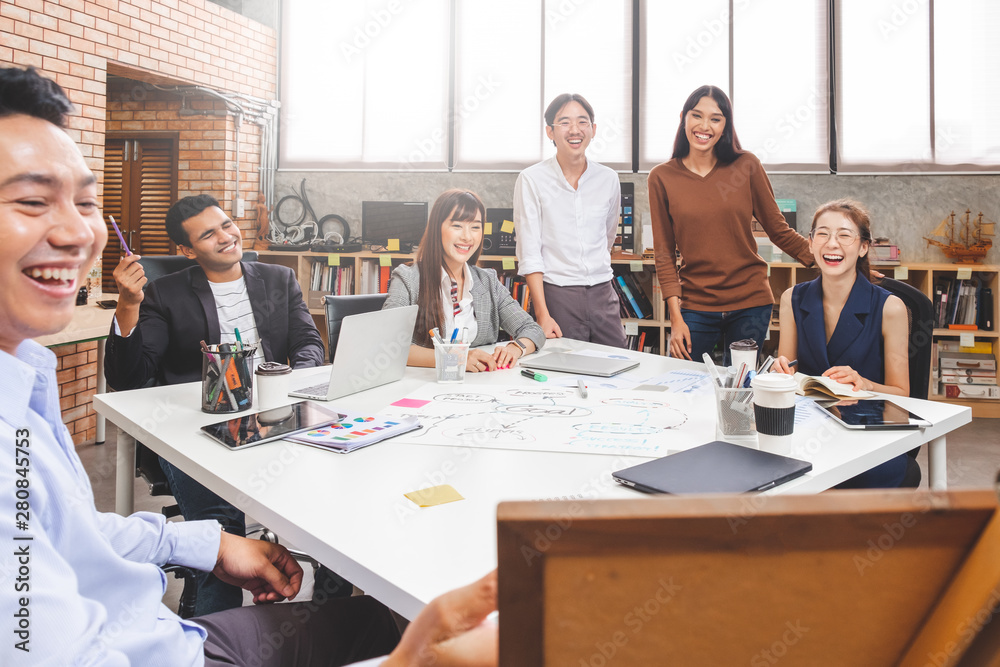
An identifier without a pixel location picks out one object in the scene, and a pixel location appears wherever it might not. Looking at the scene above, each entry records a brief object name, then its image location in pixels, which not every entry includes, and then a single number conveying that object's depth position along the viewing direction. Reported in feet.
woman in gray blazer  7.97
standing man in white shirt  9.72
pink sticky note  5.54
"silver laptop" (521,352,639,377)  6.80
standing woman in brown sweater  8.57
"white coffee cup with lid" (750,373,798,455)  4.20
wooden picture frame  1.22
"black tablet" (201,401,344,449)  4.55
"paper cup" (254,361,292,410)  5.42
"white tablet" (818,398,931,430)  4.82
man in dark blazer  5.98
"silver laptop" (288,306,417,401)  5.63
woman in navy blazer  6.52
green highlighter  6.56
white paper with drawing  4.53
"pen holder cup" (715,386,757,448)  4.40
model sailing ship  14.96
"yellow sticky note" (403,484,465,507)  3.53
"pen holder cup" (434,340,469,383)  6.37
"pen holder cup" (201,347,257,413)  5.24
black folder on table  3.51
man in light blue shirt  1.93
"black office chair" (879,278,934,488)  6.32
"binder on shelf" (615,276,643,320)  15.87
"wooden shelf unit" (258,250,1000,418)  14.64
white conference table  2.93
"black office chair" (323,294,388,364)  7.78
